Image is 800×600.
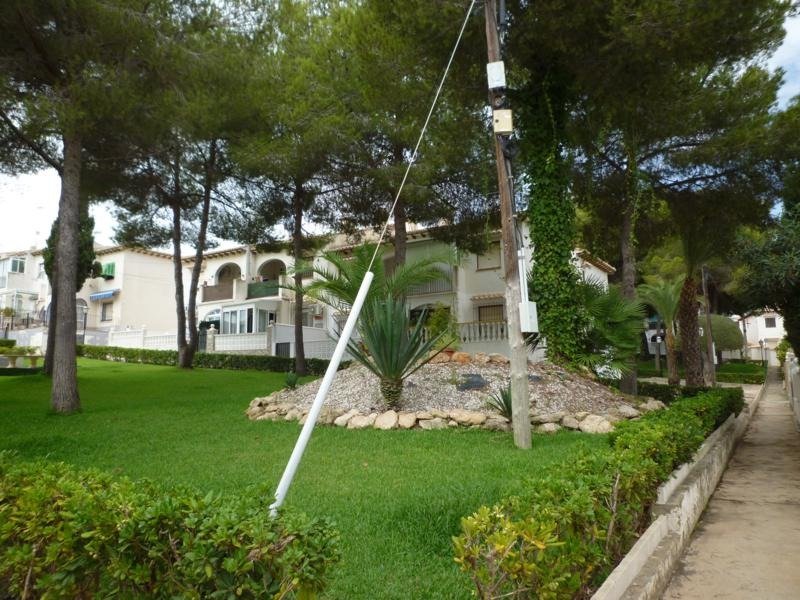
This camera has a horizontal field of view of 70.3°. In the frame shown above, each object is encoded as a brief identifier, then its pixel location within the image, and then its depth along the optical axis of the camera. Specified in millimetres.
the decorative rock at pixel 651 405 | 9688
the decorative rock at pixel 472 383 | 10031
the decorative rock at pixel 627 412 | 8812
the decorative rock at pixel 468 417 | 8352
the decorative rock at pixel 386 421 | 8453
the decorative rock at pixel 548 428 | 8102
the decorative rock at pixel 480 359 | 11869
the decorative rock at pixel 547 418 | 8328
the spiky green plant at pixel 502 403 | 8375
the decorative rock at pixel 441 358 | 12133
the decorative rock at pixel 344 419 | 8787
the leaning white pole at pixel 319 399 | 2828
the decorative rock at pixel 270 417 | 9594
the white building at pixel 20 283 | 44875
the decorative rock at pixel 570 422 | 8242
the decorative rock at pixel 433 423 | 8375
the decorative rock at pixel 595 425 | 8031
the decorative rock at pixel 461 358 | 11910
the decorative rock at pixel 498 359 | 12006
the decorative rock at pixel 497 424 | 8154
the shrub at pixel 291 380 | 11290
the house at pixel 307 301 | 22792
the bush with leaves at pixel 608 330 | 10172
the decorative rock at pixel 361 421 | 8575
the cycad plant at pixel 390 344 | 8844
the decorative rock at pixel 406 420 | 8453
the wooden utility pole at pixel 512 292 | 6910
